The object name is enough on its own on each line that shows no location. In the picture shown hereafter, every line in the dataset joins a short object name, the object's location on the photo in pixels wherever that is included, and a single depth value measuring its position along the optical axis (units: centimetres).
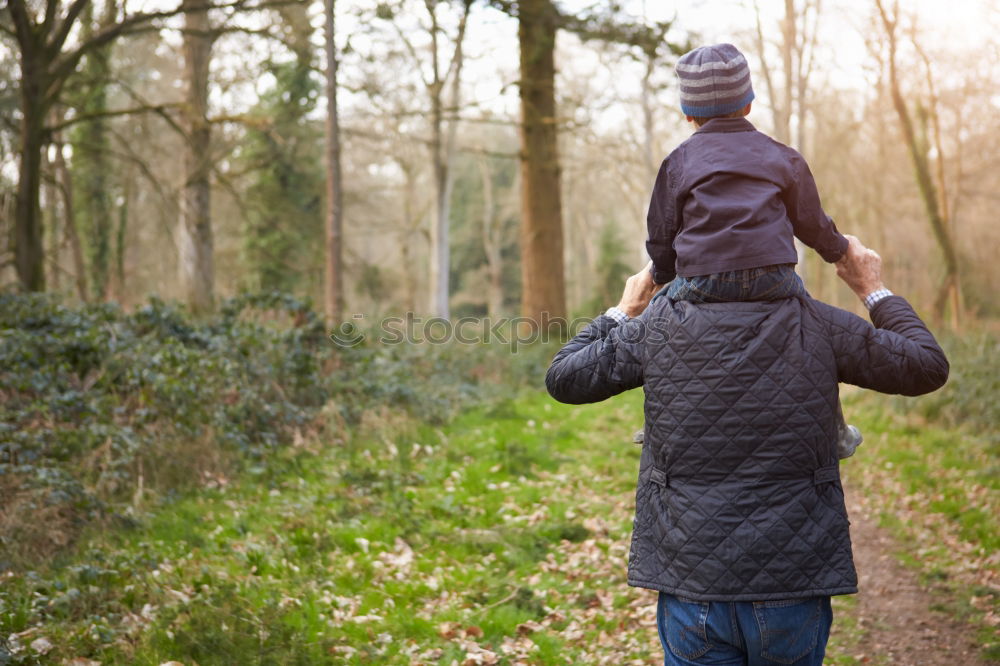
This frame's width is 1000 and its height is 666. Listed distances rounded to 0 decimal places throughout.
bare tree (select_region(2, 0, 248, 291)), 1061
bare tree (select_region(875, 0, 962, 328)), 1653
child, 200
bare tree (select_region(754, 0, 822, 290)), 2161
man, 201
